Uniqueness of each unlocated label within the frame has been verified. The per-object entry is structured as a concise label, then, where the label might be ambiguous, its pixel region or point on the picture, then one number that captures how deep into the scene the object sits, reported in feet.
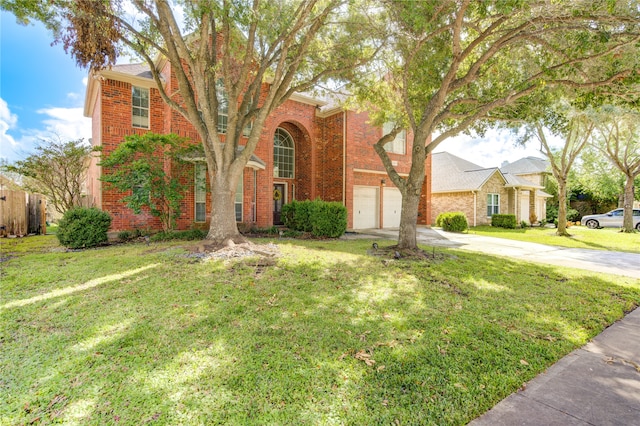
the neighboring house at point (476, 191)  66.23
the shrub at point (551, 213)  90.68
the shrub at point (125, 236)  32.09
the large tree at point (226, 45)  20.11
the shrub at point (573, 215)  87.52
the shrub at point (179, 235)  31.76
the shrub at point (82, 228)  26.55
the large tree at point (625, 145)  50.39
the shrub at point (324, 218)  36.88
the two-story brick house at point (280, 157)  35.53
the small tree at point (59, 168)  33.45
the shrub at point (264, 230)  40.14
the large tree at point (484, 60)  18.66
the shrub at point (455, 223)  51.42
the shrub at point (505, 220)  63.52
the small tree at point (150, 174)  28.84
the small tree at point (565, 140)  41.59
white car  67.96
